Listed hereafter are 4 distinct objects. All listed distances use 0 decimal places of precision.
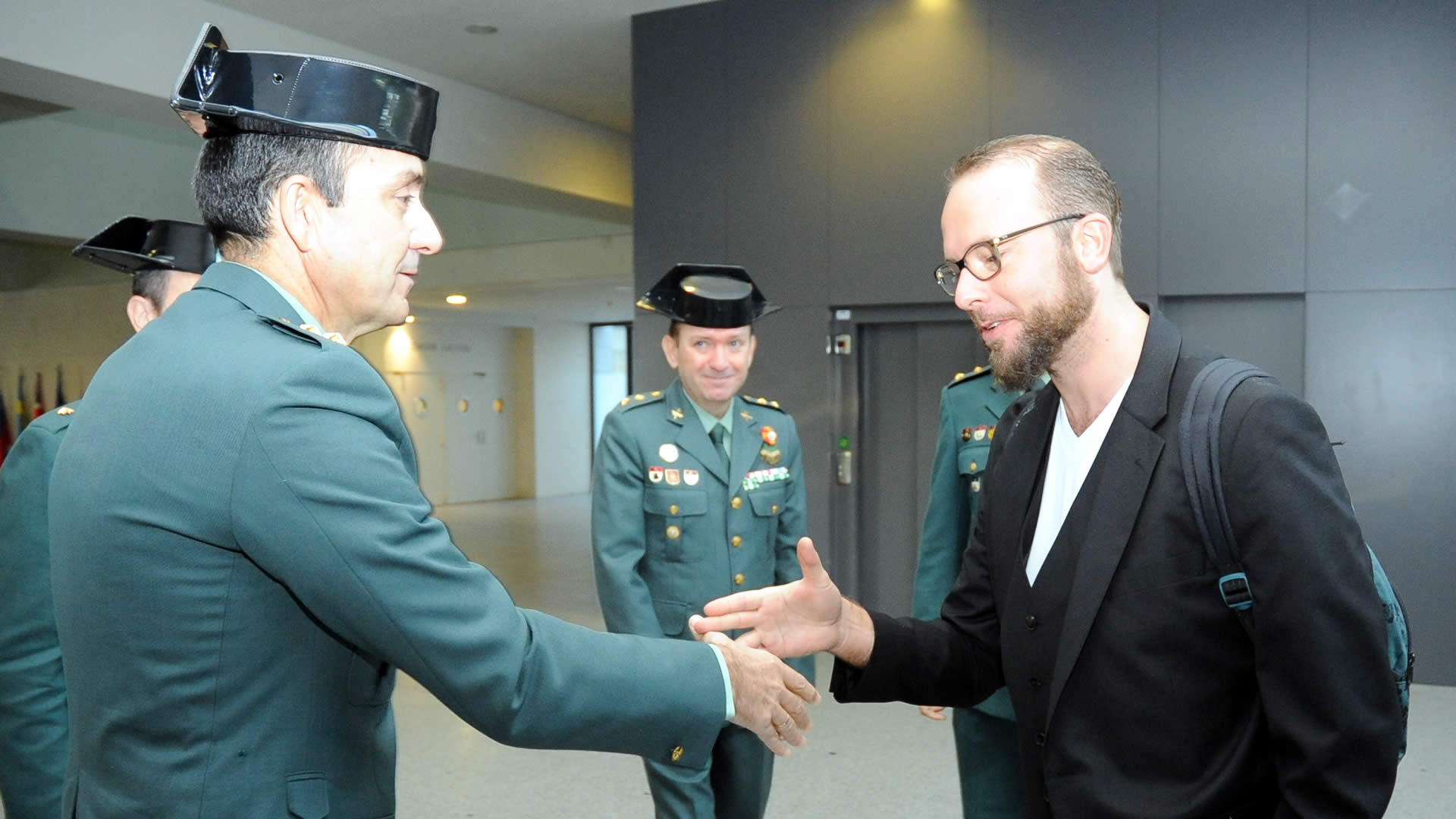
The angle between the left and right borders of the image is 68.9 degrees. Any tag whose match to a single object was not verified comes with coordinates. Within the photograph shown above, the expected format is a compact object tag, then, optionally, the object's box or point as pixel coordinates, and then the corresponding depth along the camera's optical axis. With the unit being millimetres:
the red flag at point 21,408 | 11273
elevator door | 6578
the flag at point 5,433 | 10977
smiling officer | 3020
